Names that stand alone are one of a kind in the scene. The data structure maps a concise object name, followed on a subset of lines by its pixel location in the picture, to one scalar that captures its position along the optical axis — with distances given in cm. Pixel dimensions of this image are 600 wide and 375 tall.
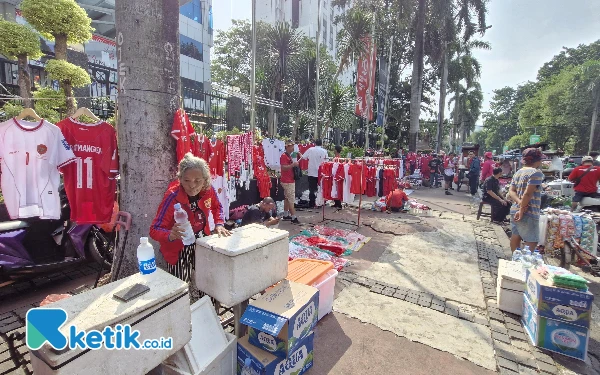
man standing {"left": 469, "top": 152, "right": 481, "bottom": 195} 1395
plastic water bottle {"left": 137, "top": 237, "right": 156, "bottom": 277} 213
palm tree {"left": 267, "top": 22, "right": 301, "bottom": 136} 1716
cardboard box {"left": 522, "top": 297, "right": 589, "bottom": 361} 311
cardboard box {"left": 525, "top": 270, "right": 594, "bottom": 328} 310
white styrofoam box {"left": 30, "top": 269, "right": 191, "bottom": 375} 148
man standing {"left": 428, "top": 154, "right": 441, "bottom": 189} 1638
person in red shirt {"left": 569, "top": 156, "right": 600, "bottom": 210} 754
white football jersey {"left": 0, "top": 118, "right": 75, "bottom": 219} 330
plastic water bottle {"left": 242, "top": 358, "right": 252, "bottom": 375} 242
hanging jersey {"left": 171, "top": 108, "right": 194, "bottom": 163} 321
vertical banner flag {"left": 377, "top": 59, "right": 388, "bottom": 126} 1759
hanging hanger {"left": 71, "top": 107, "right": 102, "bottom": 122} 340
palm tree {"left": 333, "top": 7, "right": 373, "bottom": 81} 1700
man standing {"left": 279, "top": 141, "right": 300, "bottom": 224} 768
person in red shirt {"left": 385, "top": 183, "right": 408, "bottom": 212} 968
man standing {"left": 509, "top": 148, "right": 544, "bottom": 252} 451
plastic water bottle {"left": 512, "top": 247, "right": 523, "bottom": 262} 443
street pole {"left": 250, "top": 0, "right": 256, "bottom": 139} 707
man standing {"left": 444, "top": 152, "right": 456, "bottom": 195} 1434
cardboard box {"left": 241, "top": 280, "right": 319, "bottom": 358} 236
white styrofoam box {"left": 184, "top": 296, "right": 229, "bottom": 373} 221
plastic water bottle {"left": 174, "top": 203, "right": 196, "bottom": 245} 261
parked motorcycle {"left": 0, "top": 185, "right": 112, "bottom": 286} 369
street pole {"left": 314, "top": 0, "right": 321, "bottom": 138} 1219
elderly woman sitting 267
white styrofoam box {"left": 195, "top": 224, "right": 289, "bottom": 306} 241
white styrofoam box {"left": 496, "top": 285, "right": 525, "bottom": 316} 388
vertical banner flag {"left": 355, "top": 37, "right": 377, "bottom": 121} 1515
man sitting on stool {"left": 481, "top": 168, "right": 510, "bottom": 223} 827
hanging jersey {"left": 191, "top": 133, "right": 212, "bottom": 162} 385
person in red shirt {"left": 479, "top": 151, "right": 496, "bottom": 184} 1173
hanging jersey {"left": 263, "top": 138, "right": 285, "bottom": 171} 838
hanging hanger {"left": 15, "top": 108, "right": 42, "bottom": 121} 331
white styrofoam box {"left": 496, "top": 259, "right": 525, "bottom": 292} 387
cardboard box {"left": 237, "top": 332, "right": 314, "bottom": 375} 235
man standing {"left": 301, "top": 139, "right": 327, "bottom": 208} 908
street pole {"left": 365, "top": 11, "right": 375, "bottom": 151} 1515
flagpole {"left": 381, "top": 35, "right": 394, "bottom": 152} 1820
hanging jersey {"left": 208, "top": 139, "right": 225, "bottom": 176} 493
